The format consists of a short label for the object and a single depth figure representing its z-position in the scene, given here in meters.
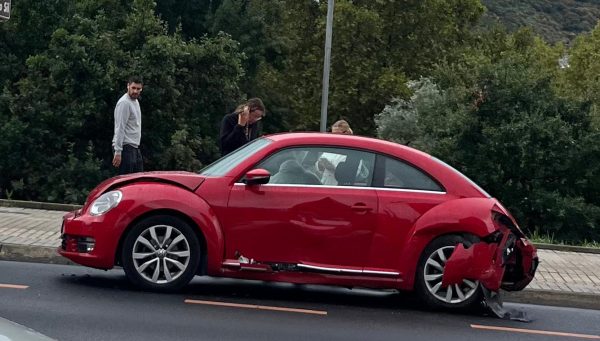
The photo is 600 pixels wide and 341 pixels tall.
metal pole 27.80
